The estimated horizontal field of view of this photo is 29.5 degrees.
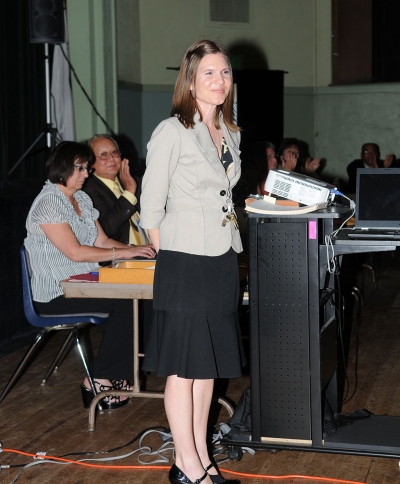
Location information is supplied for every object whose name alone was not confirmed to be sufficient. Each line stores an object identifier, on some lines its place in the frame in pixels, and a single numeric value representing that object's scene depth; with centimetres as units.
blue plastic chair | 376
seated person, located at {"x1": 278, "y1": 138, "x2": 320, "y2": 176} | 657
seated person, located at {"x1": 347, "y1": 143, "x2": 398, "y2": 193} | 839
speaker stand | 557
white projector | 279
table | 321
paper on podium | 277
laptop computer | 288
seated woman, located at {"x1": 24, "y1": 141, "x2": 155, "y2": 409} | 367
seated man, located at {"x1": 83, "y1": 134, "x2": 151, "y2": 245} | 429
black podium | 283
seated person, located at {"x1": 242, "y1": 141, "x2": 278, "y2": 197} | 587
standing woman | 252
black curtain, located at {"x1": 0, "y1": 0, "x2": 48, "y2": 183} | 564
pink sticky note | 280
